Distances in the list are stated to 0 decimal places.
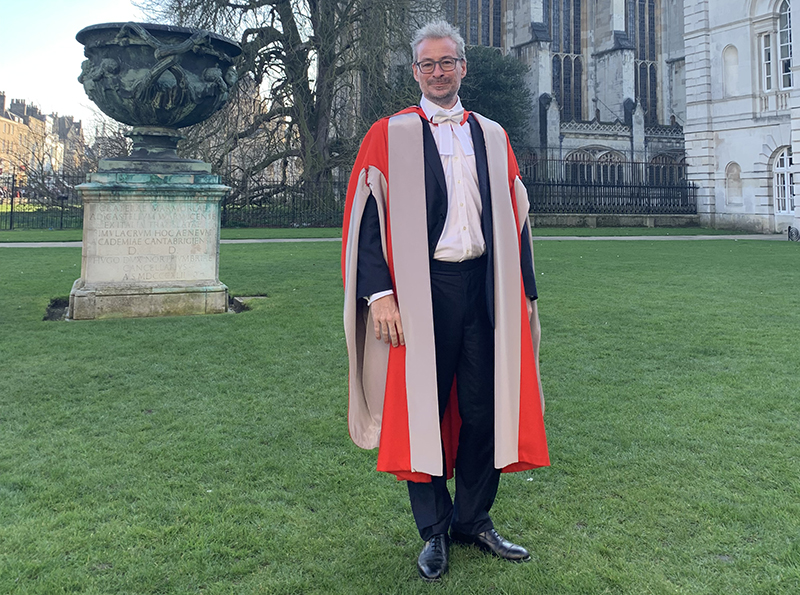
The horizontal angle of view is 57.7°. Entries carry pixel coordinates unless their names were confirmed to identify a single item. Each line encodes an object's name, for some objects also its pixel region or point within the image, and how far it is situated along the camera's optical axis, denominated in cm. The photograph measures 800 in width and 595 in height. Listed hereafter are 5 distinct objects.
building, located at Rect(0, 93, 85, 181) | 7147
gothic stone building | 2633
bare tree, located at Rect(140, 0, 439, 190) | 2306
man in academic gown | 251
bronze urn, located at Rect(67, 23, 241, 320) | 732
